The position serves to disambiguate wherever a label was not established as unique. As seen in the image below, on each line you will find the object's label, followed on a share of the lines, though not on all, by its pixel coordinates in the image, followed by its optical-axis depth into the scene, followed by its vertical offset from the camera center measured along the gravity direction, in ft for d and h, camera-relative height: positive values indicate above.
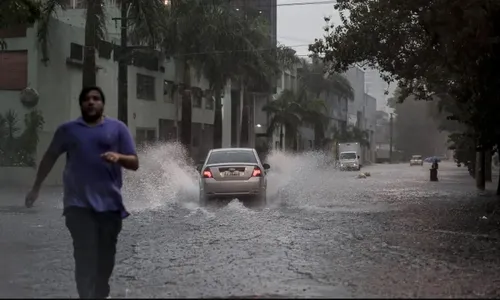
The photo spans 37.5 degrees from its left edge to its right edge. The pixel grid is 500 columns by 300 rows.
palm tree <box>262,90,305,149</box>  206.59 +9.75
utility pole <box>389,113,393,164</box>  399.44 -3.80
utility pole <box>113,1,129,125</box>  89.86 +8.55
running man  19.29 -0.89
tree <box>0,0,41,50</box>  41.78 +7.82
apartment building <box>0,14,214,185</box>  101.19 +10.02
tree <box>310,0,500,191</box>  44.88 +7.95
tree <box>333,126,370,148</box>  305.73 +5.18
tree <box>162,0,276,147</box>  123.95 +18.22
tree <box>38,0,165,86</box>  83.56 +14.96
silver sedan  59.36 -2.72
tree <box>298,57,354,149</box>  238.27 +21.76
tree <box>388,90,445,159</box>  393.91 +8.75
